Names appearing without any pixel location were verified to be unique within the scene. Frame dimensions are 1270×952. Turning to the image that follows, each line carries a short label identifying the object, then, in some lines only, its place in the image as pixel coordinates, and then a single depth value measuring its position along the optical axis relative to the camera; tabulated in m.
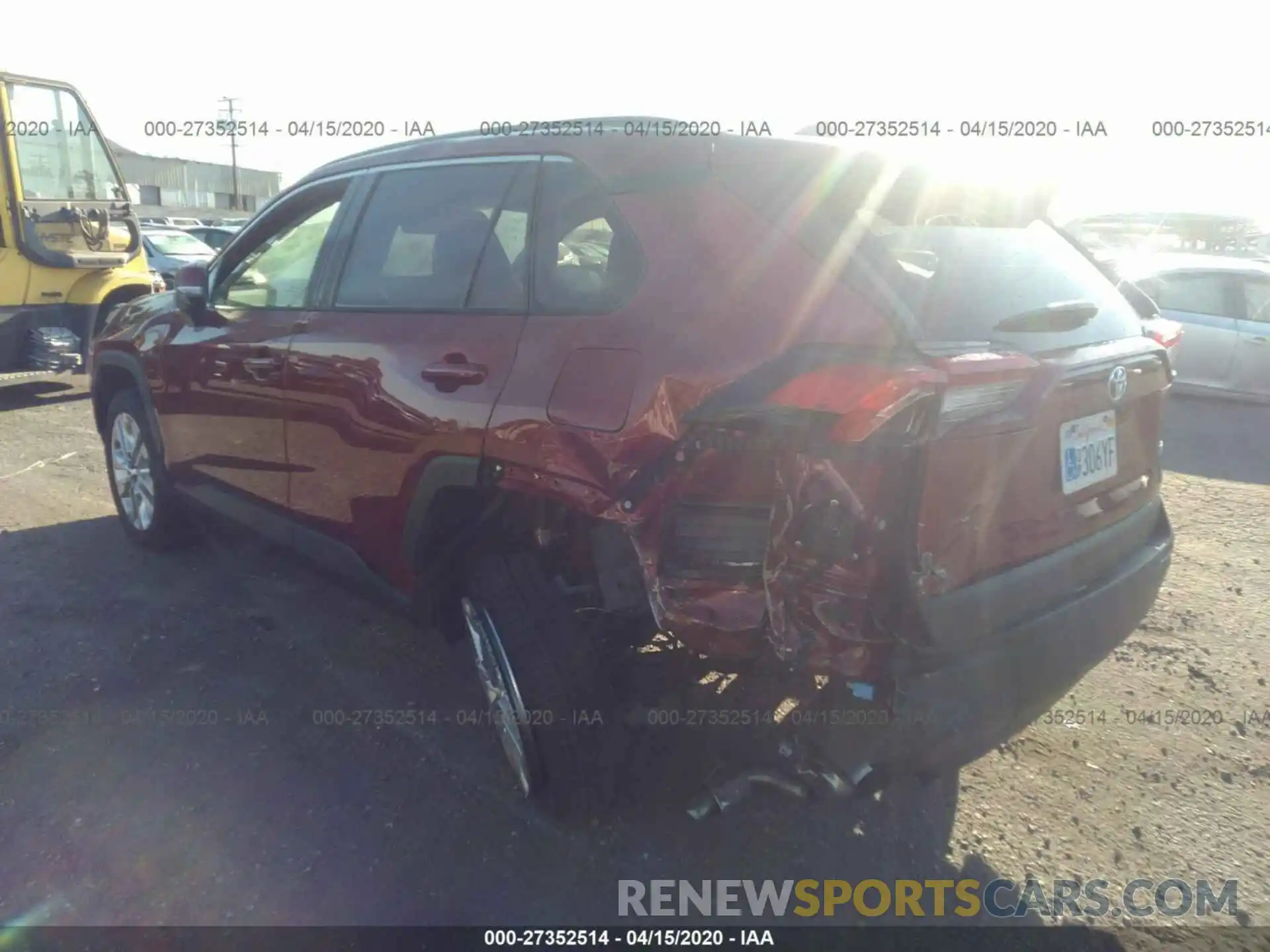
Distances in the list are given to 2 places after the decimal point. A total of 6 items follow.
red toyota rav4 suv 2.18
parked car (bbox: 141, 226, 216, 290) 16.06
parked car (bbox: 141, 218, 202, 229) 22.48
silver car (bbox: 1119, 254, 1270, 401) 9.03
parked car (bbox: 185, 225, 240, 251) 19.72
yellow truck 8.09
